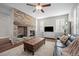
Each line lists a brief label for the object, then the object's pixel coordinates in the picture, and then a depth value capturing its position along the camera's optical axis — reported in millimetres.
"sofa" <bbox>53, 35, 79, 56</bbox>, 963
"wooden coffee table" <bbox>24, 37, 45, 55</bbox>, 1548
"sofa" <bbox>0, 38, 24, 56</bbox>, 1306
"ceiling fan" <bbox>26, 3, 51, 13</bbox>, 1590
